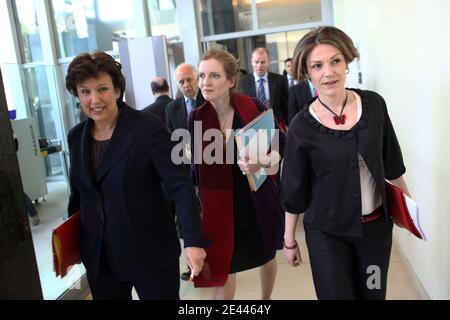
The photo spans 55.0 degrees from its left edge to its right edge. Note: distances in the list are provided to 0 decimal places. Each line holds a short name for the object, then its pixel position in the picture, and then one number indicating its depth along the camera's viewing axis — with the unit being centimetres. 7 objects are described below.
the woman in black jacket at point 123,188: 173
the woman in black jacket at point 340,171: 168
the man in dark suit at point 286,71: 587
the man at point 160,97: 418
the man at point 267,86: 499
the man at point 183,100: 349
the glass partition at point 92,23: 863
